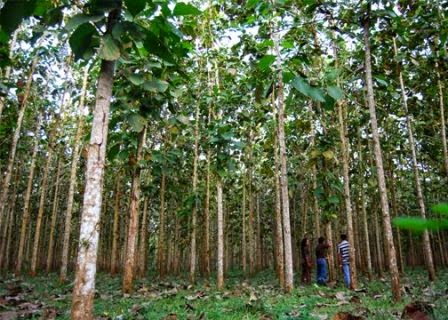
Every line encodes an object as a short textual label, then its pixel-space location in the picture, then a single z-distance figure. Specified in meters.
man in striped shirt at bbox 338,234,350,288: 11.95
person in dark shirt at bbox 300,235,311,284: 13.01
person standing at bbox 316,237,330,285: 12.82
